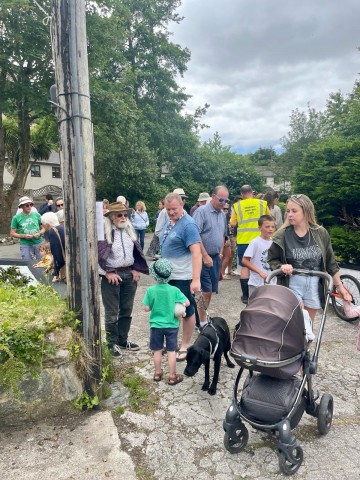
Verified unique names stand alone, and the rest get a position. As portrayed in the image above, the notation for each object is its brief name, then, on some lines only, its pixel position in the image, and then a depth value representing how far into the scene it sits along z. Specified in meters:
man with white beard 4.16
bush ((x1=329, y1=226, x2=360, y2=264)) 6.36
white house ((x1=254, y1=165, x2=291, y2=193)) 72.43
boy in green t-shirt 3.67
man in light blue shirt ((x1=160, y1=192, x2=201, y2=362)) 3.97
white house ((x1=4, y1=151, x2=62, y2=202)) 41.91
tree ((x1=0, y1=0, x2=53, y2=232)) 15.30
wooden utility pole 2.97
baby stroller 2.50
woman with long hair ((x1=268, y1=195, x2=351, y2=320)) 3.44
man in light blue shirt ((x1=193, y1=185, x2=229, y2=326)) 5.00
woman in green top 7.06
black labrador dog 3.50
